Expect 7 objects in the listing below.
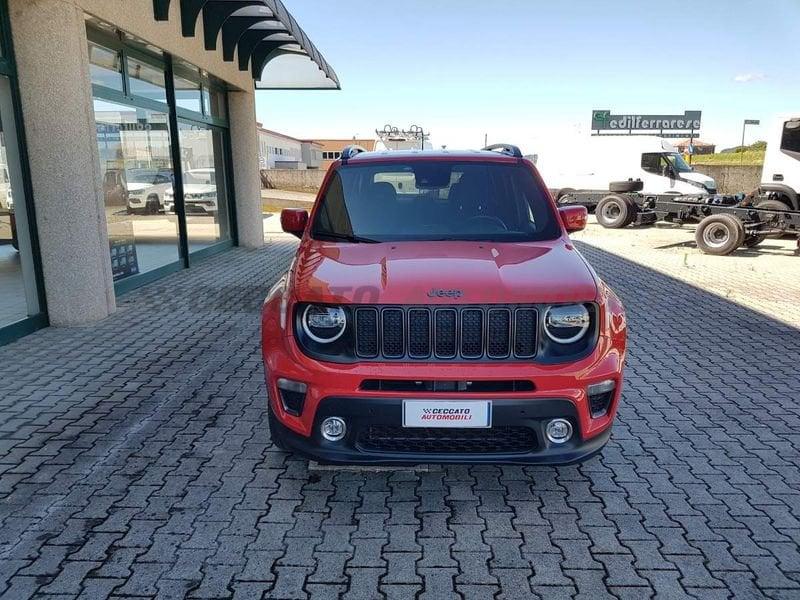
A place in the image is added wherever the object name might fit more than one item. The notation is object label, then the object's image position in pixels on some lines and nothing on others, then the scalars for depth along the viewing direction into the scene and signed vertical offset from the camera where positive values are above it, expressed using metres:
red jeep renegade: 2.88 -0.93
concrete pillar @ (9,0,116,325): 6.23 +0.15
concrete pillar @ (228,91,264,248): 13.22 +0.16
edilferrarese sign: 58.09 +4.15
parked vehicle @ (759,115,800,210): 12.80 +0.06
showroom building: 6.34 +0.38
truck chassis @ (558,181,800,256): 12.45 -1.14
